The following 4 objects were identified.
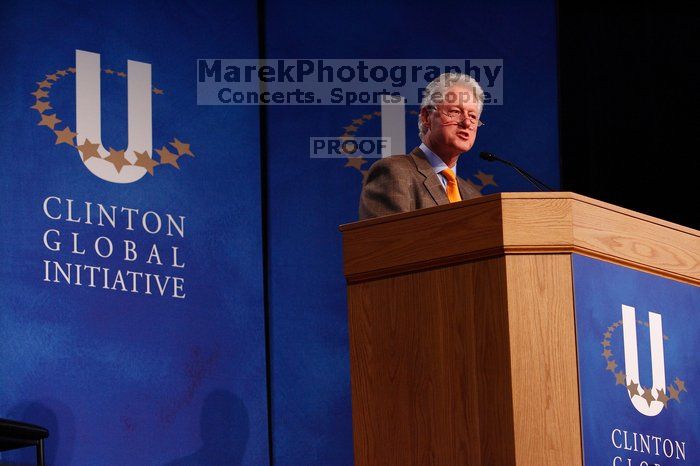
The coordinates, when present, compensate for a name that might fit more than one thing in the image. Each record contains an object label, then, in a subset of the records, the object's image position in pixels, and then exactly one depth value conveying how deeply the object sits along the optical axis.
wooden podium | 5.05
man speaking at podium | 6.63
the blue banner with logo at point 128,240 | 8.21
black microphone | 6.76
